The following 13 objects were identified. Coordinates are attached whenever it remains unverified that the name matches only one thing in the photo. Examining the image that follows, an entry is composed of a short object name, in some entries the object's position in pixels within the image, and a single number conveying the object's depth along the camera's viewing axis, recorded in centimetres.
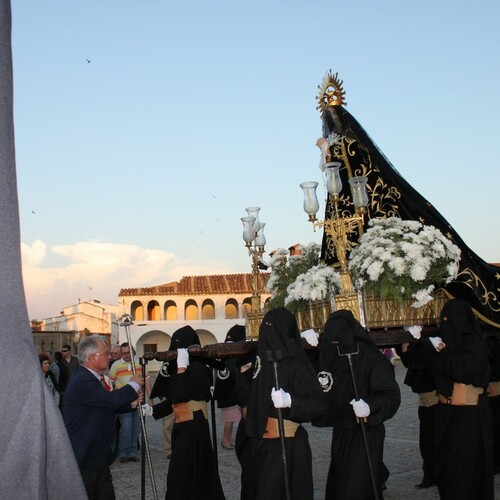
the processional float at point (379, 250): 764
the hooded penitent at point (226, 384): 854
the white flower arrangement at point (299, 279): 831
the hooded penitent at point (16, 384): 132
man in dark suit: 553
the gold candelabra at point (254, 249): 998
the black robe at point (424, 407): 781
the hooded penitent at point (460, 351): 674
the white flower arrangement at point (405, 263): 757
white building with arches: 4847
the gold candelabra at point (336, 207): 777
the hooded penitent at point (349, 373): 618
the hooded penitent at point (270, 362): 541
